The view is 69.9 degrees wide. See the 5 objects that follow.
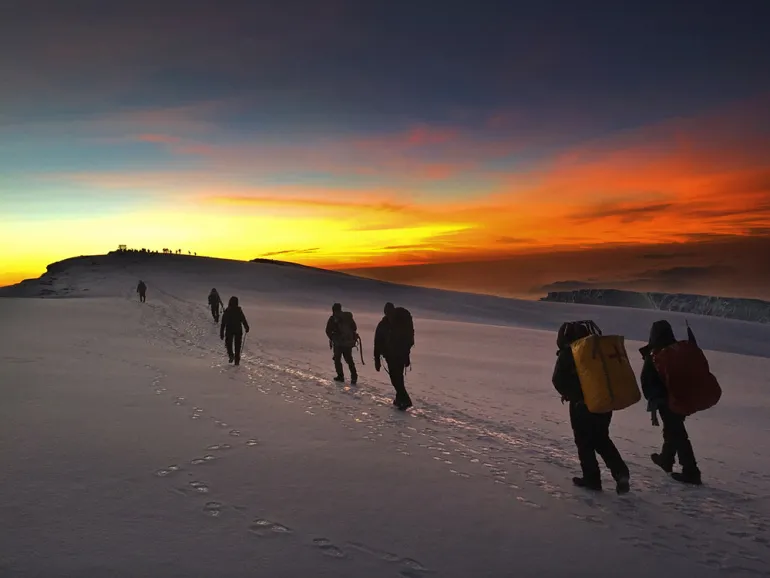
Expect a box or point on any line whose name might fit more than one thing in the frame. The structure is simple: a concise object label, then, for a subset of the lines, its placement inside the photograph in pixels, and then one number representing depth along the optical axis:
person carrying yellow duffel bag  5.78
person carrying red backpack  5.98
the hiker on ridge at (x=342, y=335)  12.58
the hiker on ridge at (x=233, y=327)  14.84
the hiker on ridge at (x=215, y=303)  27.33
